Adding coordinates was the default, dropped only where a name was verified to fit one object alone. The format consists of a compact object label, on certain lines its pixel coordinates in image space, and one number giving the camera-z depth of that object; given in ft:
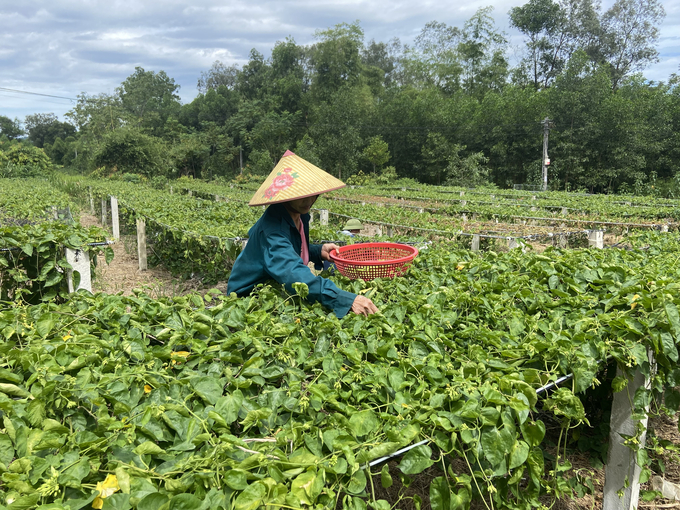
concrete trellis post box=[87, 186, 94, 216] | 59.15
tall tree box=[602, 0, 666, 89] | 134.72
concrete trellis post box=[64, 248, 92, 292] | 12.64
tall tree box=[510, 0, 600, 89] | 139.85
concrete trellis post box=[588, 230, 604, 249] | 25.53
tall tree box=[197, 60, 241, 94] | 230.27
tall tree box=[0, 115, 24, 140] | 308.32
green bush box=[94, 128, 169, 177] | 102.01
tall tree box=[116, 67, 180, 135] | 218.81
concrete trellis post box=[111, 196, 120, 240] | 36.17
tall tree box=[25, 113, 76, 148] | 288.10
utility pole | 92.12
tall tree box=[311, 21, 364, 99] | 148.56
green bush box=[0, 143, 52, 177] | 102.22
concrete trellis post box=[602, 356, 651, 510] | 6.97
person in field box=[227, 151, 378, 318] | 7.50
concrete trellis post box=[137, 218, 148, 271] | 27.94
